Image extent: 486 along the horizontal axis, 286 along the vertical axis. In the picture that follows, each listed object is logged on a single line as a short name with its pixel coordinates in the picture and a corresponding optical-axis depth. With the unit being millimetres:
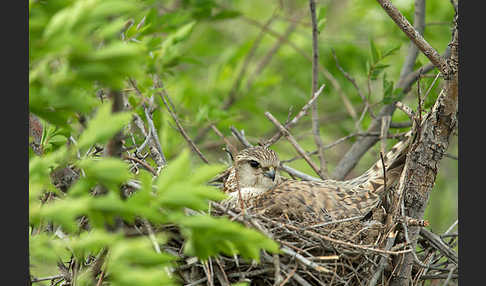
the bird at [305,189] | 8852
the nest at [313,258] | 7000
